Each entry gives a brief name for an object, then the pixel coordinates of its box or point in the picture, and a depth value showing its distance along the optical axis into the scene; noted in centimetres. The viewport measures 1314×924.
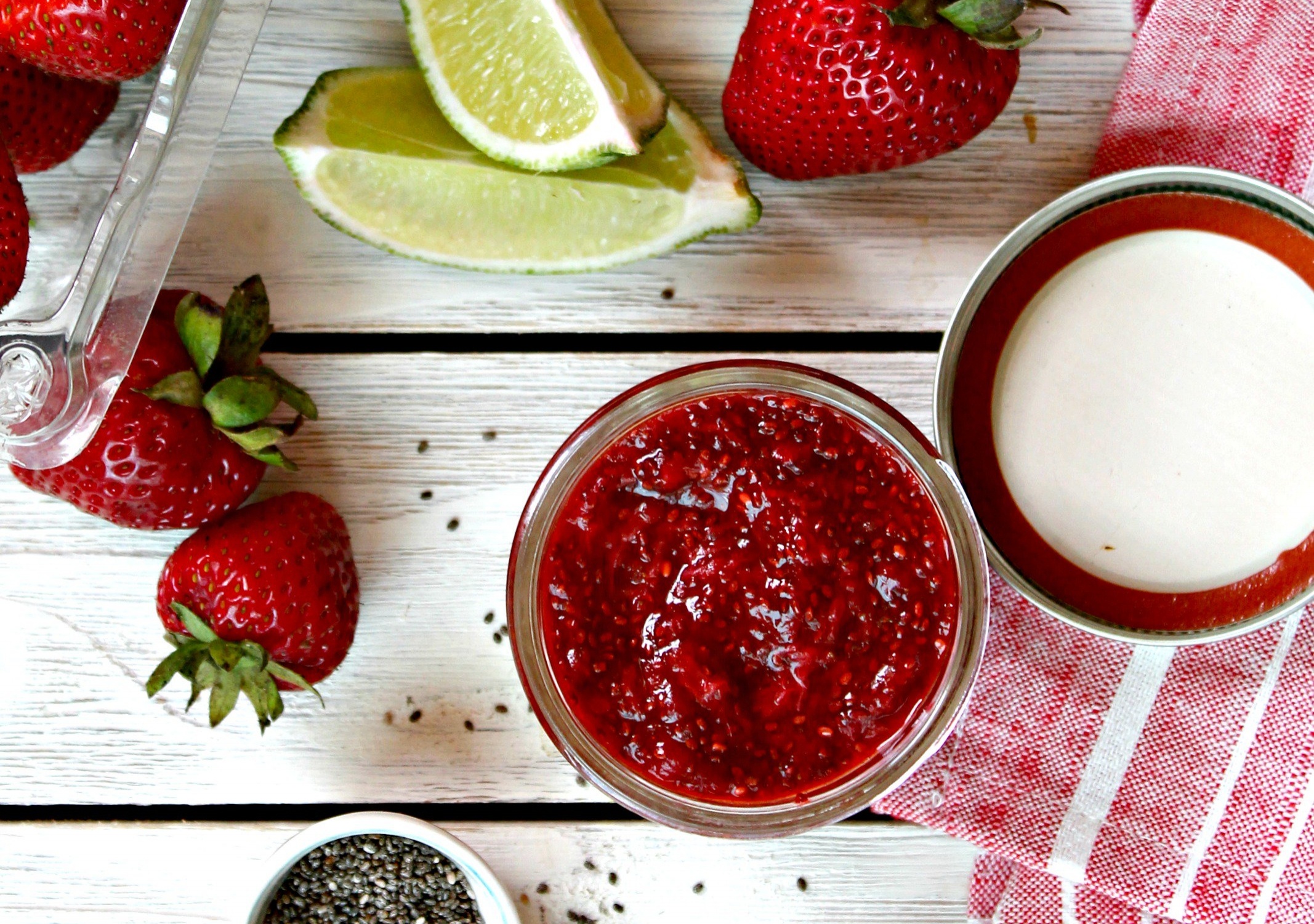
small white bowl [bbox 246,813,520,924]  44
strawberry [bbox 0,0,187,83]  42
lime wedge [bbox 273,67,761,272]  45
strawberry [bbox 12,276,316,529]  43
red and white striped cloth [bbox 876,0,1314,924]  45
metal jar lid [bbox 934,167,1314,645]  44
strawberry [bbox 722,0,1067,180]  43
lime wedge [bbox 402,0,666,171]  44
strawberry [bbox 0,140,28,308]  43
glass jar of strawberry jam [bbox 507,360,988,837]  43
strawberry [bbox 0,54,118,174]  43
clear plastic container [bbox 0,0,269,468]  43
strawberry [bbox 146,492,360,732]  44
